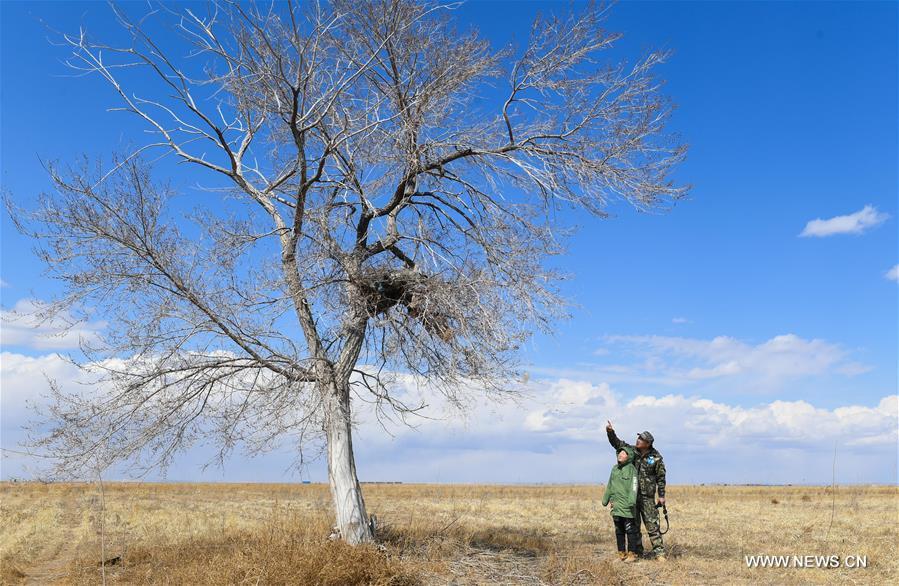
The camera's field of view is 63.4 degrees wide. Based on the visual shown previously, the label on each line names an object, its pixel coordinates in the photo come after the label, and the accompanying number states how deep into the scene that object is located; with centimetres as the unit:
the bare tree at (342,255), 986
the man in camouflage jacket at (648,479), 1131
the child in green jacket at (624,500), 1118
